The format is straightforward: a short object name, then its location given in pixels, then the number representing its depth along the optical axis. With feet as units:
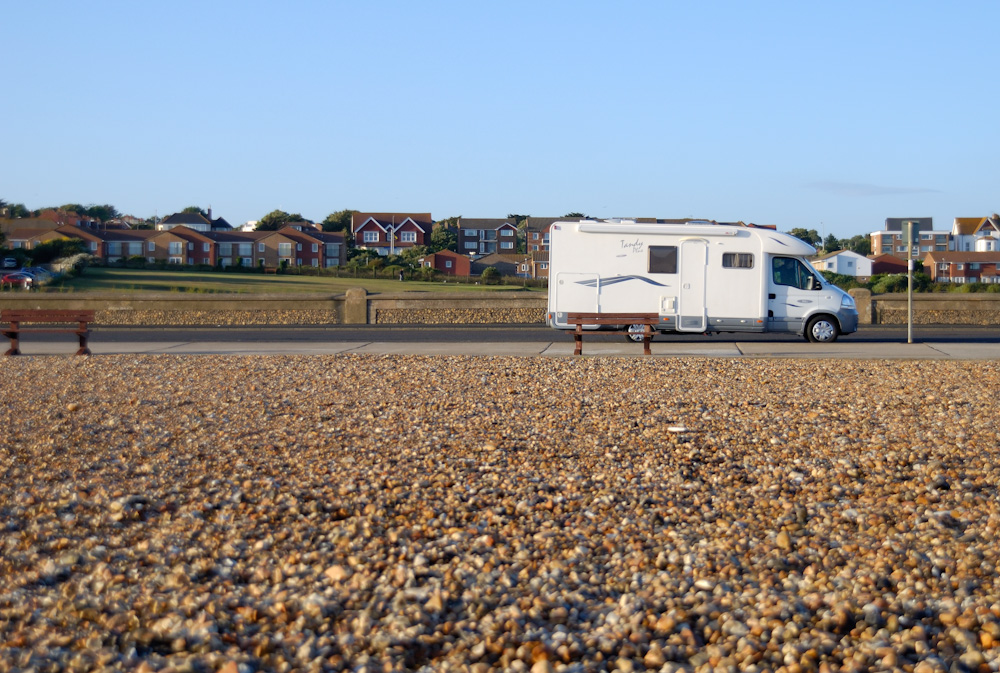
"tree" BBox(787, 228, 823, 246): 410.31
